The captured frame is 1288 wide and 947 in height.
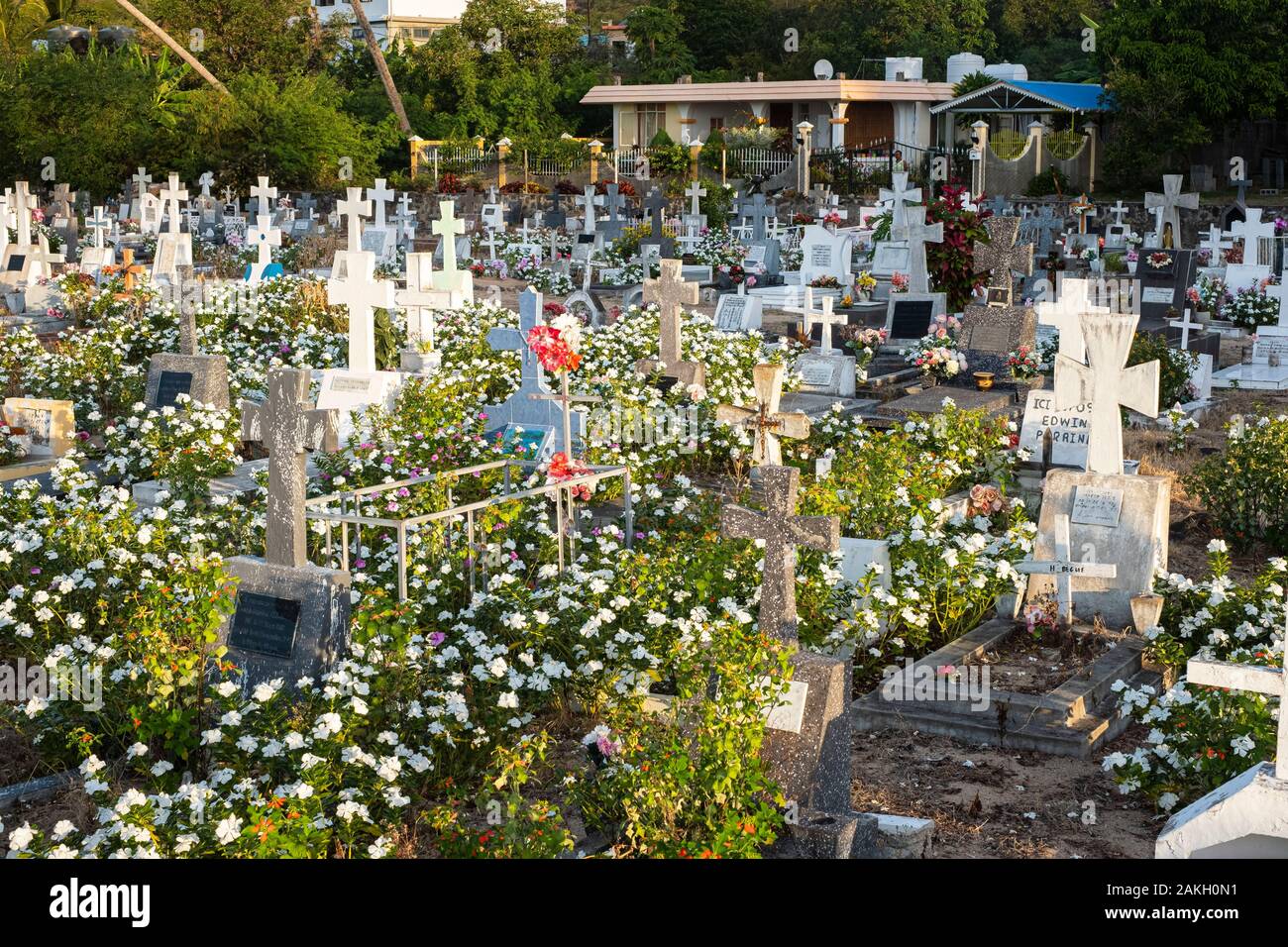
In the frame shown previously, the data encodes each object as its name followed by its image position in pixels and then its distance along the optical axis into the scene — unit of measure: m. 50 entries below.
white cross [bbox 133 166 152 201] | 37.34
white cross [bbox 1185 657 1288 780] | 5.05
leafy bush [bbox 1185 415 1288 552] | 9.98
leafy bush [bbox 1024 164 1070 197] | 41.38
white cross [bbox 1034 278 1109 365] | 11.95
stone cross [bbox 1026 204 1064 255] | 30.24
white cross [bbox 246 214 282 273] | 25.98
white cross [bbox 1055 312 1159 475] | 8.66
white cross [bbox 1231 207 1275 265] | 21.38
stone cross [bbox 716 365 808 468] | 10.32
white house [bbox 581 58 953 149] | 46.56
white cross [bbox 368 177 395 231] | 28.00
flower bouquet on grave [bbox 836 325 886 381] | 15.92
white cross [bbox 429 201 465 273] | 17.53
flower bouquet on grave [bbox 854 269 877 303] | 20.12
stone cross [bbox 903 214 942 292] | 19.02
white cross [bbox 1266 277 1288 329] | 17.08
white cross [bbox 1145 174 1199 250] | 27.25
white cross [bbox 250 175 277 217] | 30.42
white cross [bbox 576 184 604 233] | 31.10
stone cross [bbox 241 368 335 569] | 7.59
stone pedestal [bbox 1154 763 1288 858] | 4.93
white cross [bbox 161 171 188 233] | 27.38
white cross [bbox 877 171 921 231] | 21.45
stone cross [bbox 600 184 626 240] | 29.12
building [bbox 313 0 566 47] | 68.38
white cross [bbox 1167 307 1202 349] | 17.17
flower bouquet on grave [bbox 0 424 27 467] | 11.31
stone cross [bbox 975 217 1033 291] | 19.78
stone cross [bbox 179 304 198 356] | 13.47
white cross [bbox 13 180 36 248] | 24.36
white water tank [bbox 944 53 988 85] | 48.53
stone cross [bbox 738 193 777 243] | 30.11
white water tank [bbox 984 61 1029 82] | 46.56
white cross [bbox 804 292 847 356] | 16.86
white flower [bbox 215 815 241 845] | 5.01
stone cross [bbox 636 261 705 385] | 13.08
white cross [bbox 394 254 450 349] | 14.75
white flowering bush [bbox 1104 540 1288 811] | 5.95
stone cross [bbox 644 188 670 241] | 26.81
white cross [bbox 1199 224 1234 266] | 24.45
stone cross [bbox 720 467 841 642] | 6.41
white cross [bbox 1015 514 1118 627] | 8.33
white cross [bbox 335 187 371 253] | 16.92
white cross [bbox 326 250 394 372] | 12.72
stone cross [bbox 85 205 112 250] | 26.58
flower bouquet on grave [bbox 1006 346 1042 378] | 14.95
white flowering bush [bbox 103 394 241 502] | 11.10
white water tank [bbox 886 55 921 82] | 47.72
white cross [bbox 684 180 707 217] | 32.75
